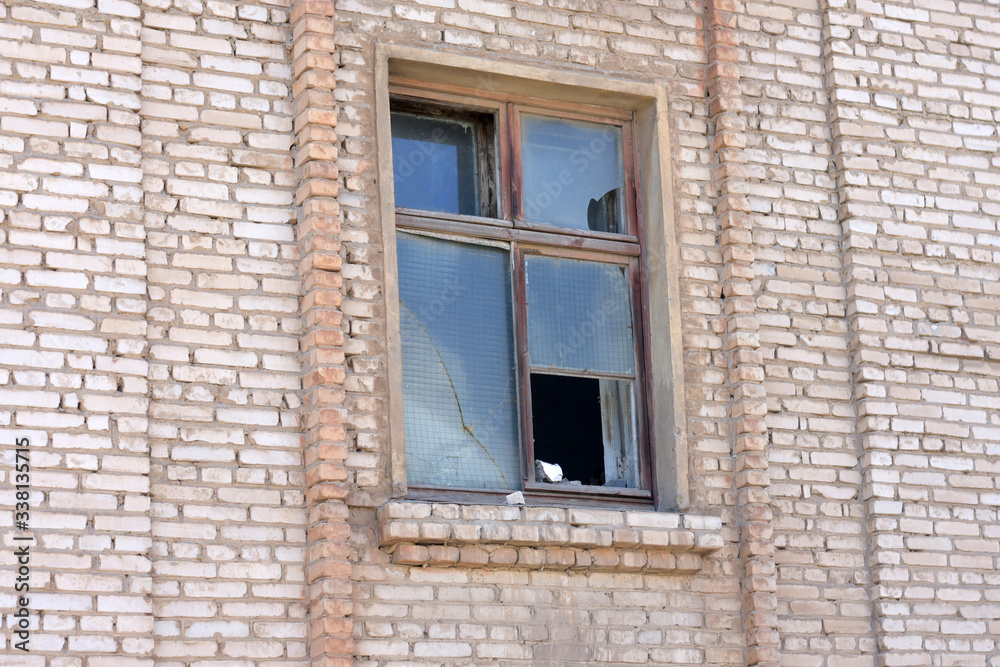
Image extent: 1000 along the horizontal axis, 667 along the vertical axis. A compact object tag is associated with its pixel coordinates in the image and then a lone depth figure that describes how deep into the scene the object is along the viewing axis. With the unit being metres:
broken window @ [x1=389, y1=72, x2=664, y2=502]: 13.14
